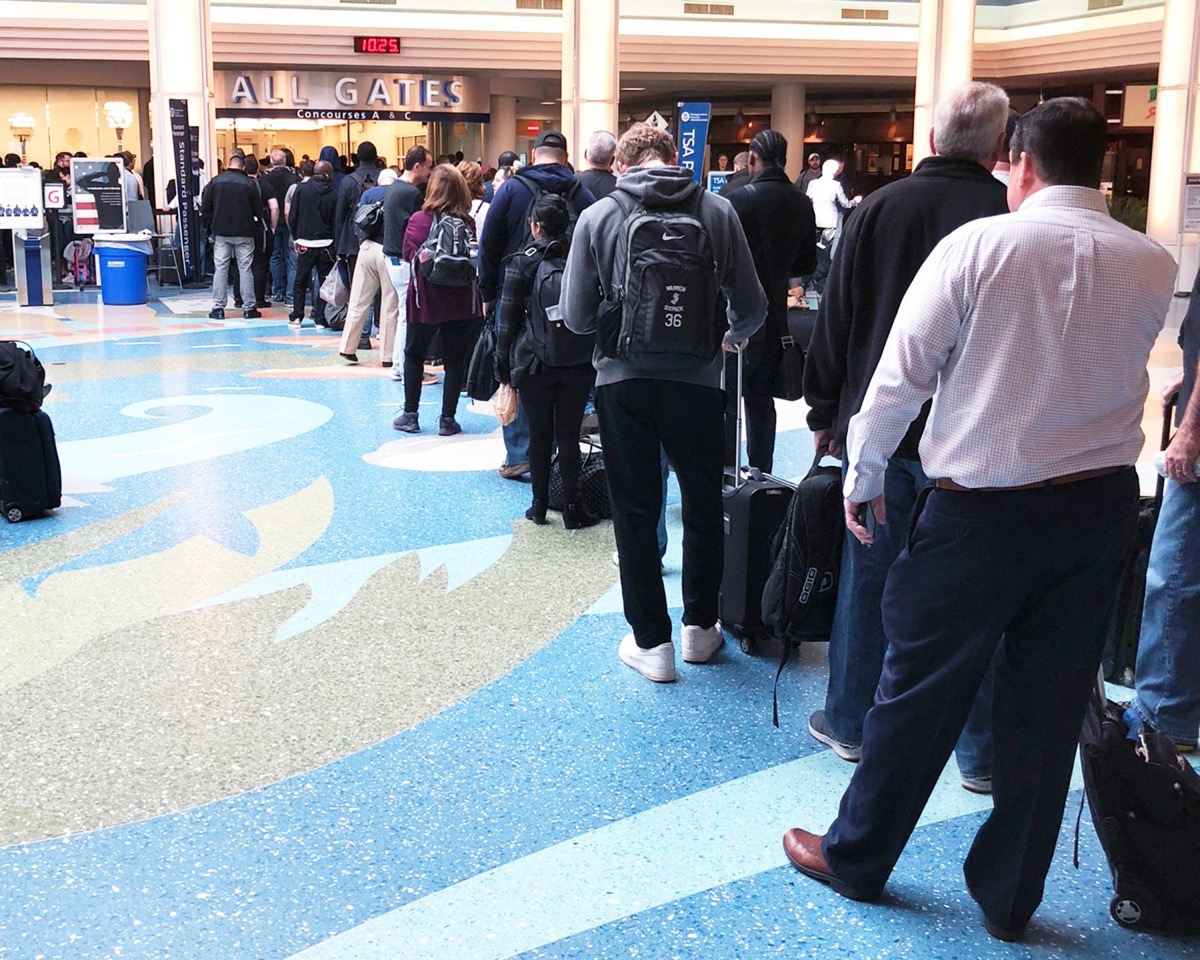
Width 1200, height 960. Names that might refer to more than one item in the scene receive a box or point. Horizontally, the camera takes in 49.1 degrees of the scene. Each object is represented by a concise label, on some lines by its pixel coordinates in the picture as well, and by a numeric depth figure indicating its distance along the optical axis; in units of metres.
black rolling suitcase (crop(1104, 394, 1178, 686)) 3.84
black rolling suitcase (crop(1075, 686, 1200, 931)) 2.67
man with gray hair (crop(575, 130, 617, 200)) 6.23
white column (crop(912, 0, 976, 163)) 23.14
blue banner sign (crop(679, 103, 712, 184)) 13.35
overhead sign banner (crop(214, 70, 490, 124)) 25.50
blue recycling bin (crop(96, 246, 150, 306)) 14.91
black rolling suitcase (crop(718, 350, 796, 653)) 4.30
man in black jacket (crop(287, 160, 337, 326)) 12.28
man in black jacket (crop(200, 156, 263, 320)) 13.19
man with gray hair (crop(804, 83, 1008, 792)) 3.10
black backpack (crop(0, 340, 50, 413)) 5.72
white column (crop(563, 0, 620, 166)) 21.70
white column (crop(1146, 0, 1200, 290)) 19.45
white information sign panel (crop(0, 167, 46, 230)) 14.20
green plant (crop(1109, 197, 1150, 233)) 20.75
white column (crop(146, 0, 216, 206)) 18.77
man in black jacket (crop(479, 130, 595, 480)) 5.81
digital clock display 23.53
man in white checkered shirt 2.35
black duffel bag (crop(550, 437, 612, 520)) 5.88
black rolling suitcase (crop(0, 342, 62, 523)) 5.72
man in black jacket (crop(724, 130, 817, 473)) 5.36
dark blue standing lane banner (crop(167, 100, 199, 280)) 16.45
